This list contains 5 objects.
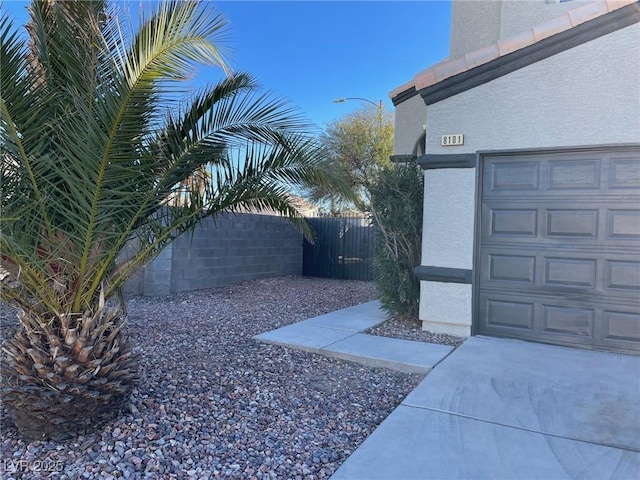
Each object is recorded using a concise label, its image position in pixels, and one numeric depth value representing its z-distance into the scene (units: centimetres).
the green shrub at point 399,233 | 662
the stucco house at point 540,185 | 500
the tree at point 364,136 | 1809
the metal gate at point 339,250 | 1306
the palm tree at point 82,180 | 300
